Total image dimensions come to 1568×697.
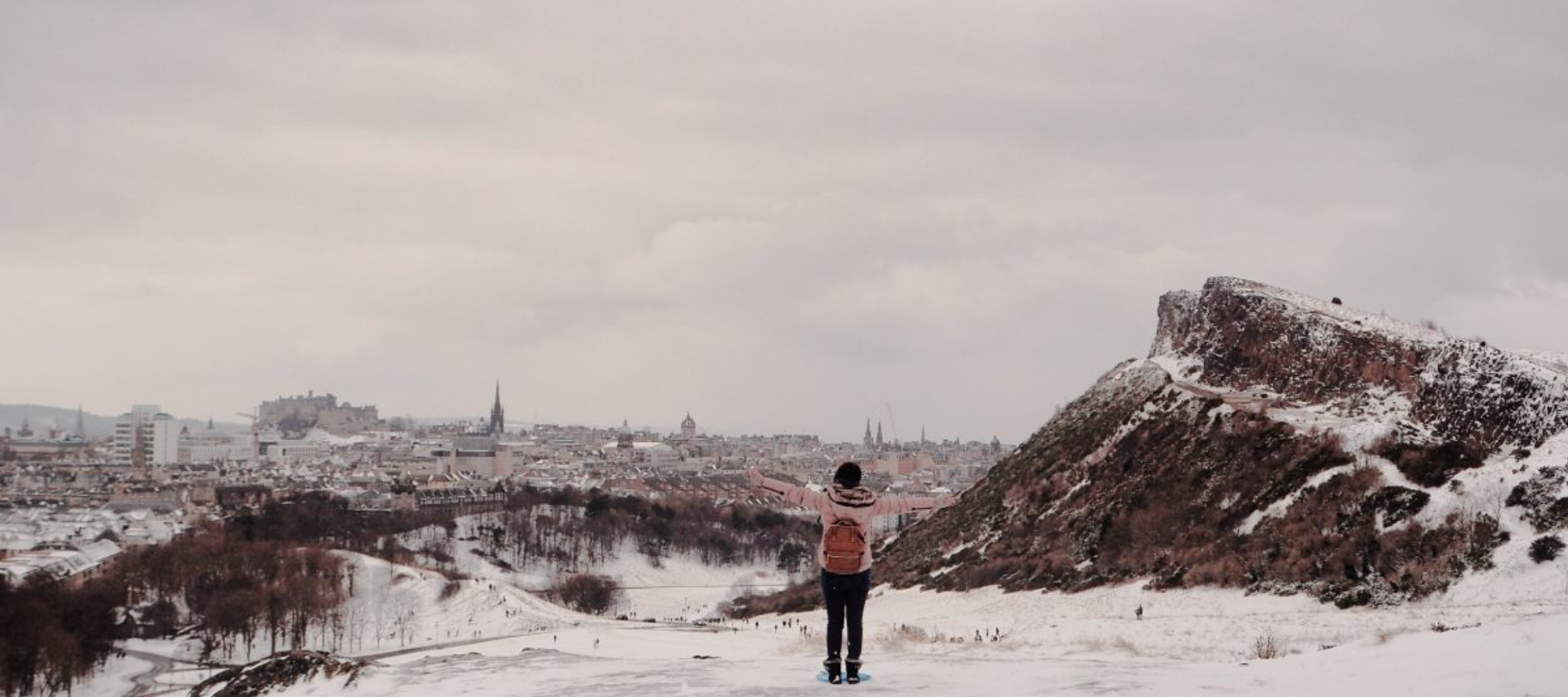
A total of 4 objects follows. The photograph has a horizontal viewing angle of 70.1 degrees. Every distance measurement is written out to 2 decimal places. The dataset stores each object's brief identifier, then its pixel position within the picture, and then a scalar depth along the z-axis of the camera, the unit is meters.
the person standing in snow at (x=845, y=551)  9.61
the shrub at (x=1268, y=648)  11.24
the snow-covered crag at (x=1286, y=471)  18.41
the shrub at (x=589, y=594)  77.88
